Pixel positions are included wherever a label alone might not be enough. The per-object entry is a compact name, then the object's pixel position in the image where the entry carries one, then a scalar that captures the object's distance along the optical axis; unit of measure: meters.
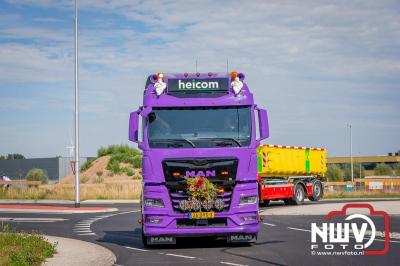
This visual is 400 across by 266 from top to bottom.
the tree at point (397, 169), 106.31
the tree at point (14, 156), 151.31
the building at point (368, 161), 128.80
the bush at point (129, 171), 67.76
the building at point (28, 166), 97.31
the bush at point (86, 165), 73.69
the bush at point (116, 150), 75.69
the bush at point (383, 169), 110.29
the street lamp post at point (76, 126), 35.34
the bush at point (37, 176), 81.45
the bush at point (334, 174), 97.69
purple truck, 15.52
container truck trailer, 32.91
